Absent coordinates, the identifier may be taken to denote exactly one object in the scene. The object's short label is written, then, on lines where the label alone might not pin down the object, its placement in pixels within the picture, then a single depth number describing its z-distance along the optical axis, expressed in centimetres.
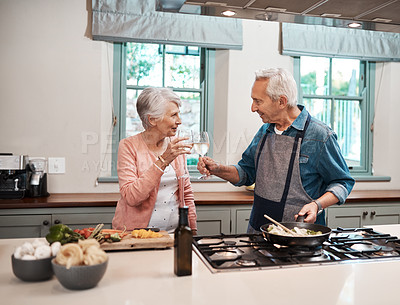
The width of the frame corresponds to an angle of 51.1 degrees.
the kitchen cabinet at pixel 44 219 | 305
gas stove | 154
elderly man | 224
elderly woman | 217
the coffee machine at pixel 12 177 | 319
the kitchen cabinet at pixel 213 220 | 334
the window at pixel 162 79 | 385
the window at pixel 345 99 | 440
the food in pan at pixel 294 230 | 172
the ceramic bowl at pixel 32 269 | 130
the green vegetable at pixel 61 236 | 148
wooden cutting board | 168
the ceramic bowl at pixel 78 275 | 123
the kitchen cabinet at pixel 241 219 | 341
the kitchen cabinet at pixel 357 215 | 364
